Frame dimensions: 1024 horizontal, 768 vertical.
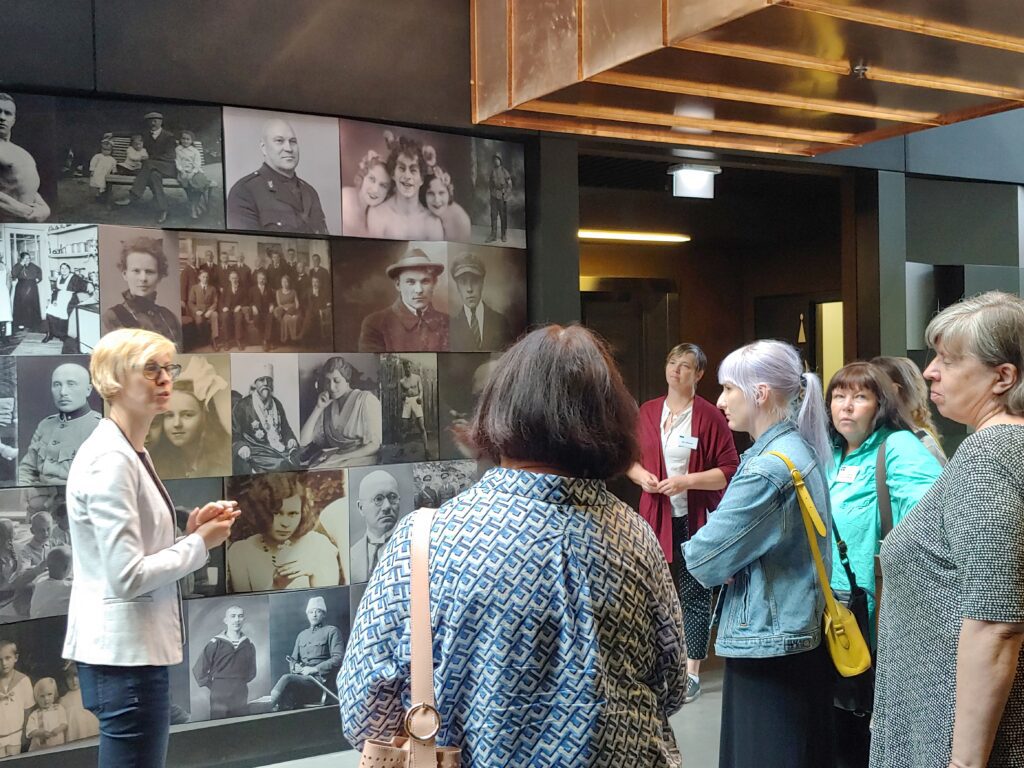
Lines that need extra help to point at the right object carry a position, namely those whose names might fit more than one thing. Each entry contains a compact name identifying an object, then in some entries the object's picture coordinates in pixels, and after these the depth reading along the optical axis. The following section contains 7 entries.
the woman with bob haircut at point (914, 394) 3.60
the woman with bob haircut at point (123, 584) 2.54
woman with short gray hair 1.72
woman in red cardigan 4.86
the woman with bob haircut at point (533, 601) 1.43
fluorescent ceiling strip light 7.60
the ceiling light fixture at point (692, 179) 5.48
